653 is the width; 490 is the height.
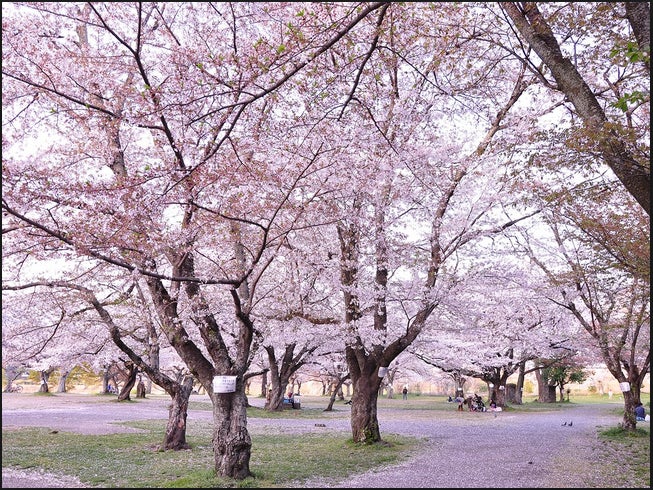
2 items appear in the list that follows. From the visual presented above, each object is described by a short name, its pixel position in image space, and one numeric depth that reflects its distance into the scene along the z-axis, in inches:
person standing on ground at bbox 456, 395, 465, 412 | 1029.0
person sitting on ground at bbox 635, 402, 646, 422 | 607.8
